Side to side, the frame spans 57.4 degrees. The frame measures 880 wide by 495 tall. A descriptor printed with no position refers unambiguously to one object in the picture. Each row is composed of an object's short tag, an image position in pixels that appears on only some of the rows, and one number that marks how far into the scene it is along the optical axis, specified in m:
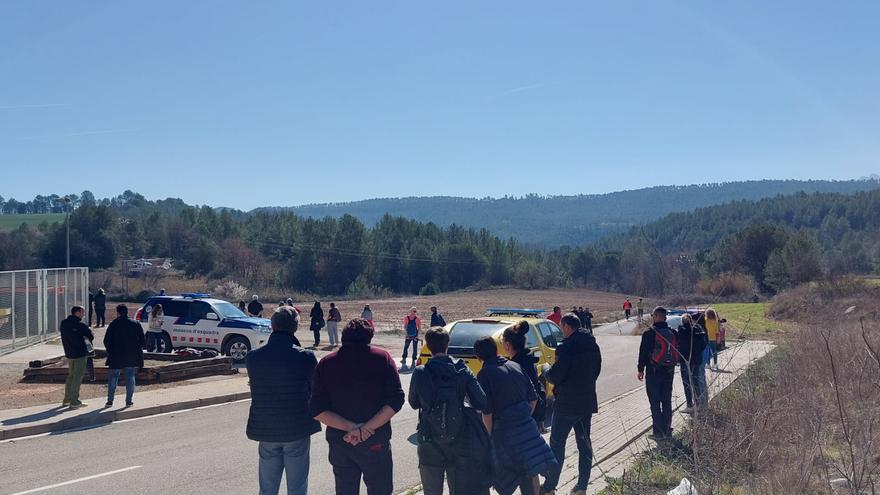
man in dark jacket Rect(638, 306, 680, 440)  10.40
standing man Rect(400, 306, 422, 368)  22.88
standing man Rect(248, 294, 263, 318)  24.83
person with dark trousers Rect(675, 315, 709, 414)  11.40
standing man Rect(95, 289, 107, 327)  31.89
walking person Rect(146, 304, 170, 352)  22.47
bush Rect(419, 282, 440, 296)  110.70
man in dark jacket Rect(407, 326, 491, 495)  5.84
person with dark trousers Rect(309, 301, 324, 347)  27.75
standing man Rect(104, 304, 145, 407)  13.76
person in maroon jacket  5.76
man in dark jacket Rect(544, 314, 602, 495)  8.02
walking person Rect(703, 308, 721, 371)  17.77
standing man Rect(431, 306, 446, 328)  22.09
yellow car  12.66
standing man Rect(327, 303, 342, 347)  27.83
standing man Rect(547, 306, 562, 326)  25.19
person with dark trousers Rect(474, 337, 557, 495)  6.35
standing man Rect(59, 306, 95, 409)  13.67
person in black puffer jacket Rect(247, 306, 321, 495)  6.03
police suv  21.92
